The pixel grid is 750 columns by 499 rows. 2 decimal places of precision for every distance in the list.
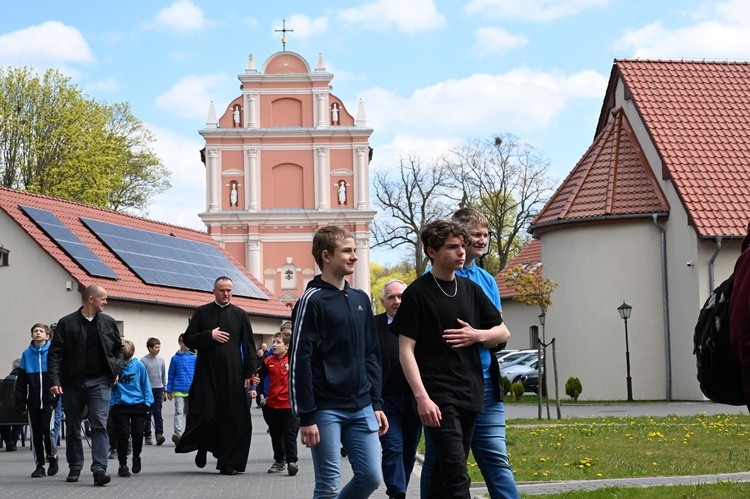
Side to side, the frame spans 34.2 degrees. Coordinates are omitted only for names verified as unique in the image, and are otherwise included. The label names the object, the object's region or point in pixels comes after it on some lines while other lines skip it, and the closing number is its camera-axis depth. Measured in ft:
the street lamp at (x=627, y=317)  101.81
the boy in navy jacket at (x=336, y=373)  22.47
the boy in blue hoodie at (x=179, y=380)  57.82
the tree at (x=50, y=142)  170.40
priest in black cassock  42.24
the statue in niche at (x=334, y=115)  235.61
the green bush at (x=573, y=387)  100.58
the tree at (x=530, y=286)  84.30
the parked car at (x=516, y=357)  124.67
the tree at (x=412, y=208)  214.69
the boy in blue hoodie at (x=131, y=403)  44.68
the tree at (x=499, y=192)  204.74
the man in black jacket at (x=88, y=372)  40.27
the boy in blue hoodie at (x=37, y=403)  44.73
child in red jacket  44.73
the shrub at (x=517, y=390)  102.68
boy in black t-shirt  22.09
